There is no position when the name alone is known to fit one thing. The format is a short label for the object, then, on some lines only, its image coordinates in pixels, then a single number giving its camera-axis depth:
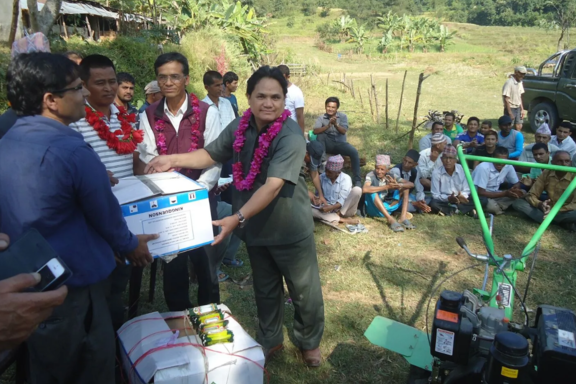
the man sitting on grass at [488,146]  7.03
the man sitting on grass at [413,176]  6.45
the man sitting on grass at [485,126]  7.76
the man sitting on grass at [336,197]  6.02
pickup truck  10.25
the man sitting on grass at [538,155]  6.54
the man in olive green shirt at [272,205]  2.69
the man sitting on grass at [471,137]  7.77
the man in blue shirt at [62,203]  1.87
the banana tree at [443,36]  38.41
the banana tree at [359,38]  39.38
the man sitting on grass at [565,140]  7.25
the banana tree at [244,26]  17.59
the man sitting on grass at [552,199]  5.89
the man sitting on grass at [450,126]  8.17
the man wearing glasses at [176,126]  3.22
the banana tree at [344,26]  45.06
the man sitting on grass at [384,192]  6.17
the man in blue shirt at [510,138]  7.84
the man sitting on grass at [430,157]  6.80
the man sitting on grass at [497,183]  6.47
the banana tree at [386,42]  37.81
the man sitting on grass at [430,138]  7.22
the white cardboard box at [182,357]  2.39
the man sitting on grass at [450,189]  6.33
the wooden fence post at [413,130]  8.71
